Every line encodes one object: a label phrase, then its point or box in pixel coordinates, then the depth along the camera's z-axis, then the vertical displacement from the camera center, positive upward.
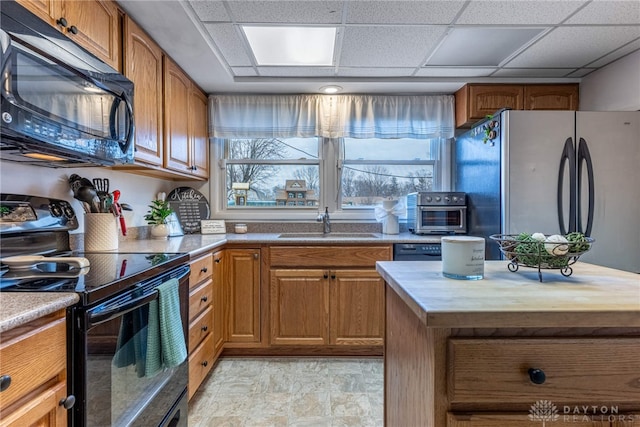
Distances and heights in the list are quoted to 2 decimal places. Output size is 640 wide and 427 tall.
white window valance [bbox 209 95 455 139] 2.98 +0.84
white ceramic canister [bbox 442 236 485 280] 0.99 -0.14
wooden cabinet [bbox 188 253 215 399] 1.88 -0.67
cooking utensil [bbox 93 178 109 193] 1.97 +0.16
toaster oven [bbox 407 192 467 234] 2.80 -0.03
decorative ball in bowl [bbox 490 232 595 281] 0.96 -0.12
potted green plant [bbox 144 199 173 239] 2.40 -0.06
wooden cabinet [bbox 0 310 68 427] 0.72 -0.38
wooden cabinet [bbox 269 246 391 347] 2.52 -0.65
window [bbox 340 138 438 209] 3.21 +0.39
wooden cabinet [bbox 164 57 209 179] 2.21 +0.65
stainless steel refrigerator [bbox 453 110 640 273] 2.20 +0.21
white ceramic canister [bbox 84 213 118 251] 1.74 -0.11
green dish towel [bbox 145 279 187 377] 1.31 -0.49
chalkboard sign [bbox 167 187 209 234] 2.84 +0.04
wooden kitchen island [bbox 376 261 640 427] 0.72 -0.34
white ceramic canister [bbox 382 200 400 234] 2.94 -0.10
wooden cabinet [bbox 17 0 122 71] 1.24 +0.78
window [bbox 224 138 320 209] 3.19 +0.36
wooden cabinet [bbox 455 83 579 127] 2.75 +0.91
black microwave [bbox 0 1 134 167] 0.97 +0.39
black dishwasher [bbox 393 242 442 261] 2.55 -0.32
